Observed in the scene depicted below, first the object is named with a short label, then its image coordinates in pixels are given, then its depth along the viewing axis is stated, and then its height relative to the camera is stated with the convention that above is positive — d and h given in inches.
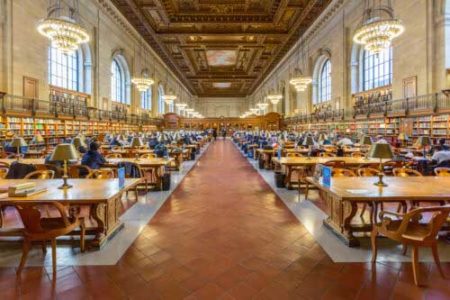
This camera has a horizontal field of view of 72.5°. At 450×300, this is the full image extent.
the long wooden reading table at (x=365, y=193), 132.7 -22.5
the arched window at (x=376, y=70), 628.7 +161.3
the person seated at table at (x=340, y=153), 360.8 -11.6
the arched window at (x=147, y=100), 1210.0 +175.5
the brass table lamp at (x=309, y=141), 321.8 +2.3
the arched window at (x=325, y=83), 916.5 +185.8
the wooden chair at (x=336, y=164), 242.2 -16.4
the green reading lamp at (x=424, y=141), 294.5 +2.2
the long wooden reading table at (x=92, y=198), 128.3 -23.4
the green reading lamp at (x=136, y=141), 289.4 +1.8
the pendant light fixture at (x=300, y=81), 677.9 +137.6
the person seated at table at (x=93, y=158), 232.4 -11.7
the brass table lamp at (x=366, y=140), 296.5 +3.1
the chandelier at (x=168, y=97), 936.3 +140.3
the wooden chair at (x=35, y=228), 118.0 -34.6
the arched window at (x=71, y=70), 603.8 +158.6
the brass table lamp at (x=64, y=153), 142.5 -4.7
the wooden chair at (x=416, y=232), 110.4 -35.1
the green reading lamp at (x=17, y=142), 273.3 +0.2
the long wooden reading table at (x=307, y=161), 261.7 -16.0
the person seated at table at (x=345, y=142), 393.1 +1.5
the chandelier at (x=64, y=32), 349.7 +131.6
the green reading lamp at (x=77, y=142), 291.1 +0.8
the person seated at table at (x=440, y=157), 266.5 -12.1
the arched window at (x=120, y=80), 899.5 +191.9
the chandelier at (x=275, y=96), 945.0 +144.9
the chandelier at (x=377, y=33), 362.9 +136.4
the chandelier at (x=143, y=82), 656.4 +131.1
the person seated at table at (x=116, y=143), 517.0 -0.2
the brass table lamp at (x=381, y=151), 142.1 -3.7
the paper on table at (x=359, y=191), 140.4 -22.2
